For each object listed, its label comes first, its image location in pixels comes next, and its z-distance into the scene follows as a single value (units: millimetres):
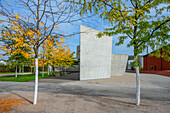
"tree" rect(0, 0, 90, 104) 4492
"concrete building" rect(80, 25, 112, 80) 14664
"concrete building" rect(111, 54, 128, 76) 21767
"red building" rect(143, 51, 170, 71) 29922
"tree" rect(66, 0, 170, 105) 4230
